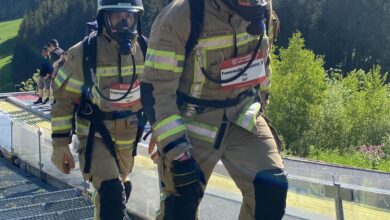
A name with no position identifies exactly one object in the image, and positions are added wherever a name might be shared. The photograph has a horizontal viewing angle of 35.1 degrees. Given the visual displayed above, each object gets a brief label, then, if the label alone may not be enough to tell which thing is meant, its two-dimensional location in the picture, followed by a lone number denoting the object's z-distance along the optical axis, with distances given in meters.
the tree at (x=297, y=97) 22.56
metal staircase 5.99
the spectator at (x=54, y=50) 13.93
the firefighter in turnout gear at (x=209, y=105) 2.94
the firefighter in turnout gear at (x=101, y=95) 4.62
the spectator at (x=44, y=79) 16.20
